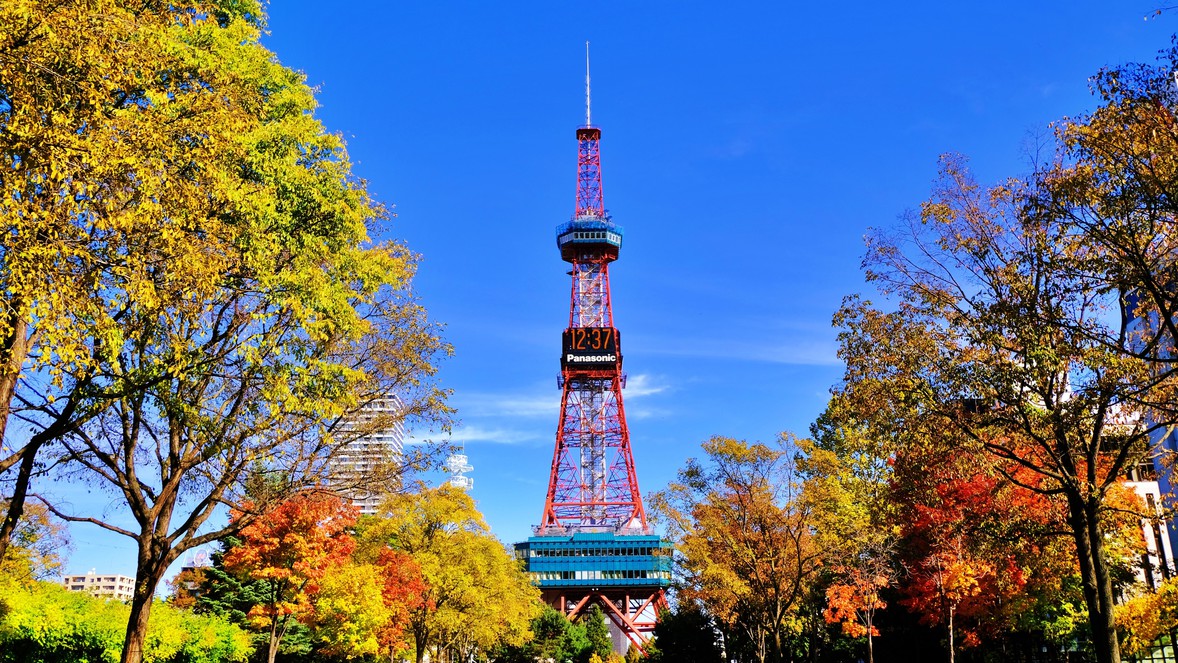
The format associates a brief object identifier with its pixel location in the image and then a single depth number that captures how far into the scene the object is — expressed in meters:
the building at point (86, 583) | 179.90
